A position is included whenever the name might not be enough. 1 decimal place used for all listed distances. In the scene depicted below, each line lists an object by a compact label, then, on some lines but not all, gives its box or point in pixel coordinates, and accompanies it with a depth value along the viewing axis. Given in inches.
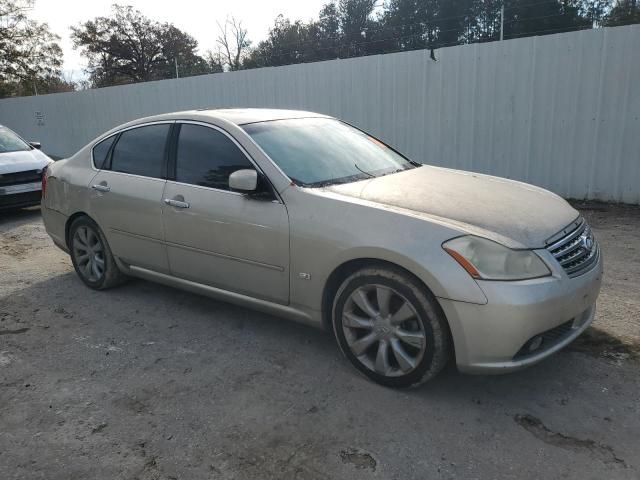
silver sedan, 112.1
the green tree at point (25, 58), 1215.6
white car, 334.3
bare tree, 1626.5
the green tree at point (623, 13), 797.8
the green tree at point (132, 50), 1771.7
